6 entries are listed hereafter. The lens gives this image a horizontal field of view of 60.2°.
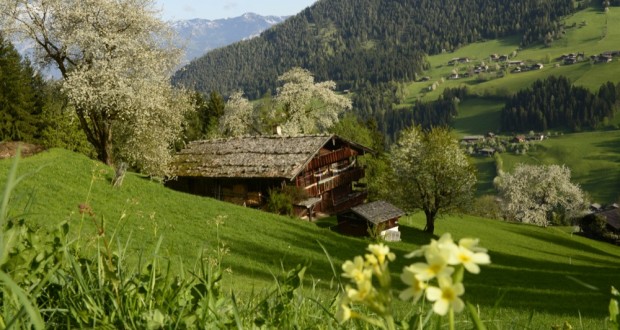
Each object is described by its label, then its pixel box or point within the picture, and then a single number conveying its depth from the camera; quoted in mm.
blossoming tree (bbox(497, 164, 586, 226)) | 87250
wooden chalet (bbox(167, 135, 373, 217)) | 35500
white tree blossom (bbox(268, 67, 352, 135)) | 53125
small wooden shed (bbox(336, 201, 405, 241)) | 34031
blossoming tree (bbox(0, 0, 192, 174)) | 27828
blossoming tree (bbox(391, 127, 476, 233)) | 39562
